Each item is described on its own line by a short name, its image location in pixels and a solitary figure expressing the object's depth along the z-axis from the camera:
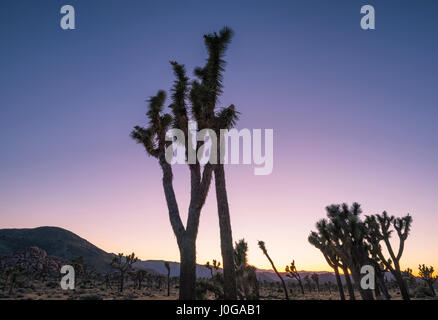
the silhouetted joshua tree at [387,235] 18.36
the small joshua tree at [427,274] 35.44
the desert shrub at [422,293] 32.05
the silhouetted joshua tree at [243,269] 21.32
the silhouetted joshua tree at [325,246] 18.12
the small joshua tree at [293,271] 39.38
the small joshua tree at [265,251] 30.32
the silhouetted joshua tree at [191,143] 9.34
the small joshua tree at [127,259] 38.06
